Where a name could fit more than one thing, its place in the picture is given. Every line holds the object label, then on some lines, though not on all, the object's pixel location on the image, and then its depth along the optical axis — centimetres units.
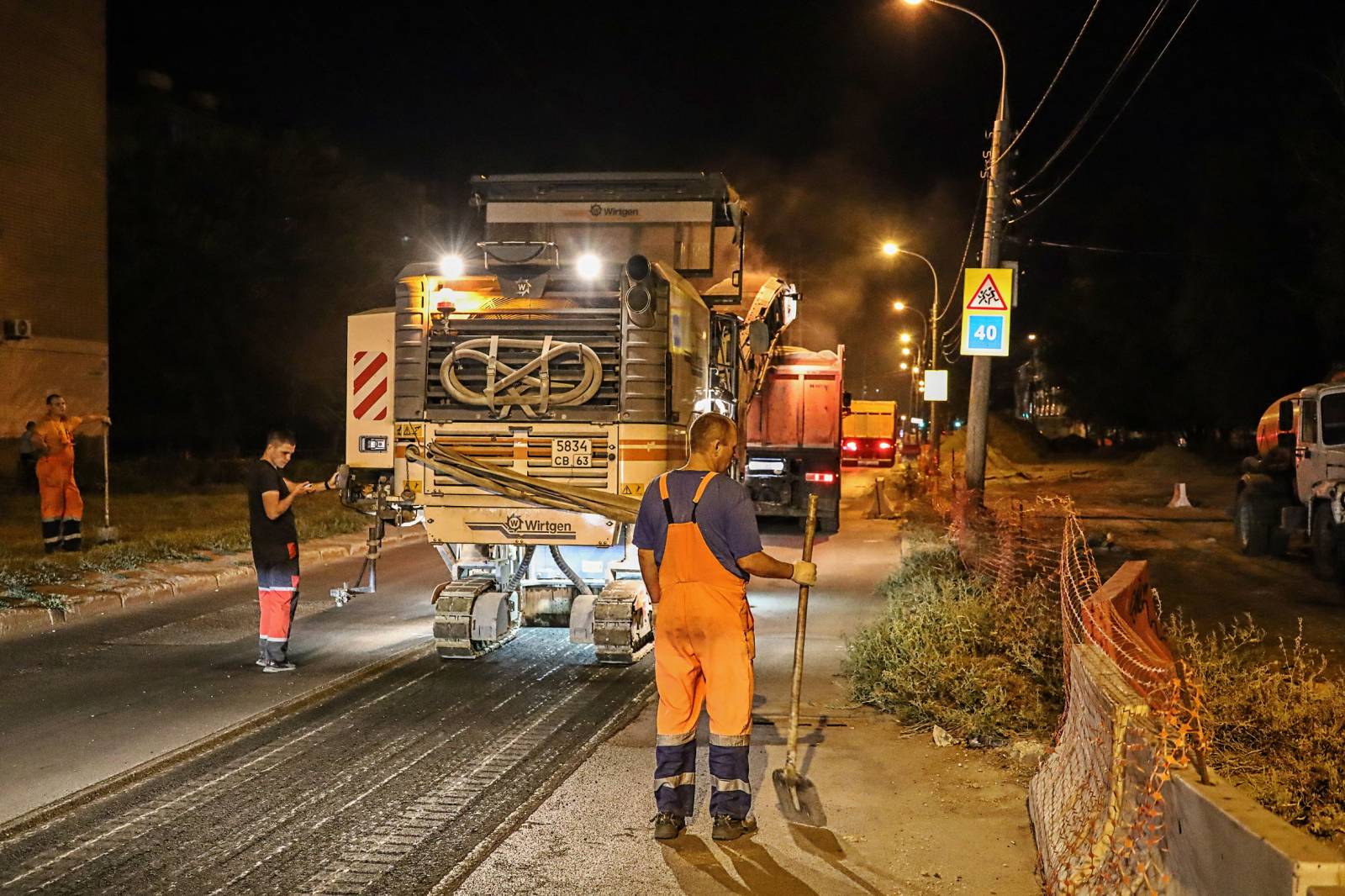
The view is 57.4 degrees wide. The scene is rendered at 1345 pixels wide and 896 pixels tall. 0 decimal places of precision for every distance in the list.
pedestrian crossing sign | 1752
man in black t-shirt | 888
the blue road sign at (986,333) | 1731
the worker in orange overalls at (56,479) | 1462
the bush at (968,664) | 710
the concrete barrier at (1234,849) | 284
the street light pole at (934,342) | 3562
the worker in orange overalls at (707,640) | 542
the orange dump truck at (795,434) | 1950
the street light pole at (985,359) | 1812
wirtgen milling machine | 916
